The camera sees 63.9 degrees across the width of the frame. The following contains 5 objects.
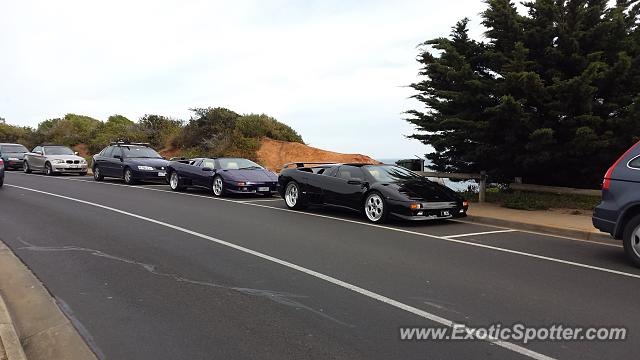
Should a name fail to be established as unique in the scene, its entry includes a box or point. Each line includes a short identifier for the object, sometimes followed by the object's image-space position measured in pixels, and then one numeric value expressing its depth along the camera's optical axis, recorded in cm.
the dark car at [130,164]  1931
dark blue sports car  1513
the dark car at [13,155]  2827
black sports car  998
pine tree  1089
